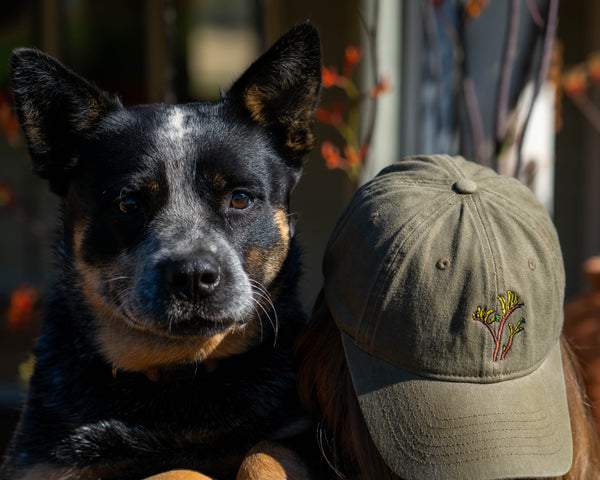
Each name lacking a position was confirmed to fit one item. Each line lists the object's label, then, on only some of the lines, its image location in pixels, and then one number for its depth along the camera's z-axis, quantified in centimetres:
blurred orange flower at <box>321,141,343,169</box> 241
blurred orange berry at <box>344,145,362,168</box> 244
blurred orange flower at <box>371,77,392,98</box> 237
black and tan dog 176
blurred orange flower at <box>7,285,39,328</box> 334
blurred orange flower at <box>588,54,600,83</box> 364
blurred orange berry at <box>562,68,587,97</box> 360
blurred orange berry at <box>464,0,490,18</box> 230
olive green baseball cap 139
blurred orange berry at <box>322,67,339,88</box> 245
